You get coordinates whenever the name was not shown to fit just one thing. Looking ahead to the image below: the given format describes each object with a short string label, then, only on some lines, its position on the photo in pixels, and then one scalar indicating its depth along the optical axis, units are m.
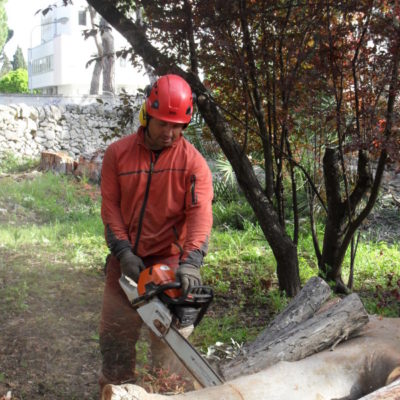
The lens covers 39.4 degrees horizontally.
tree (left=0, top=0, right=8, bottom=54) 40.50
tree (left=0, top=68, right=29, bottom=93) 50.03
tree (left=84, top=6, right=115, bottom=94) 23.72
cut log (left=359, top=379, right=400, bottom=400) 2.52
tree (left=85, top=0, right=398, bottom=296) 4.55
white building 48.34
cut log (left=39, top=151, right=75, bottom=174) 11.98
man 3.10
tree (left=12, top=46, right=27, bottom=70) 81.81
